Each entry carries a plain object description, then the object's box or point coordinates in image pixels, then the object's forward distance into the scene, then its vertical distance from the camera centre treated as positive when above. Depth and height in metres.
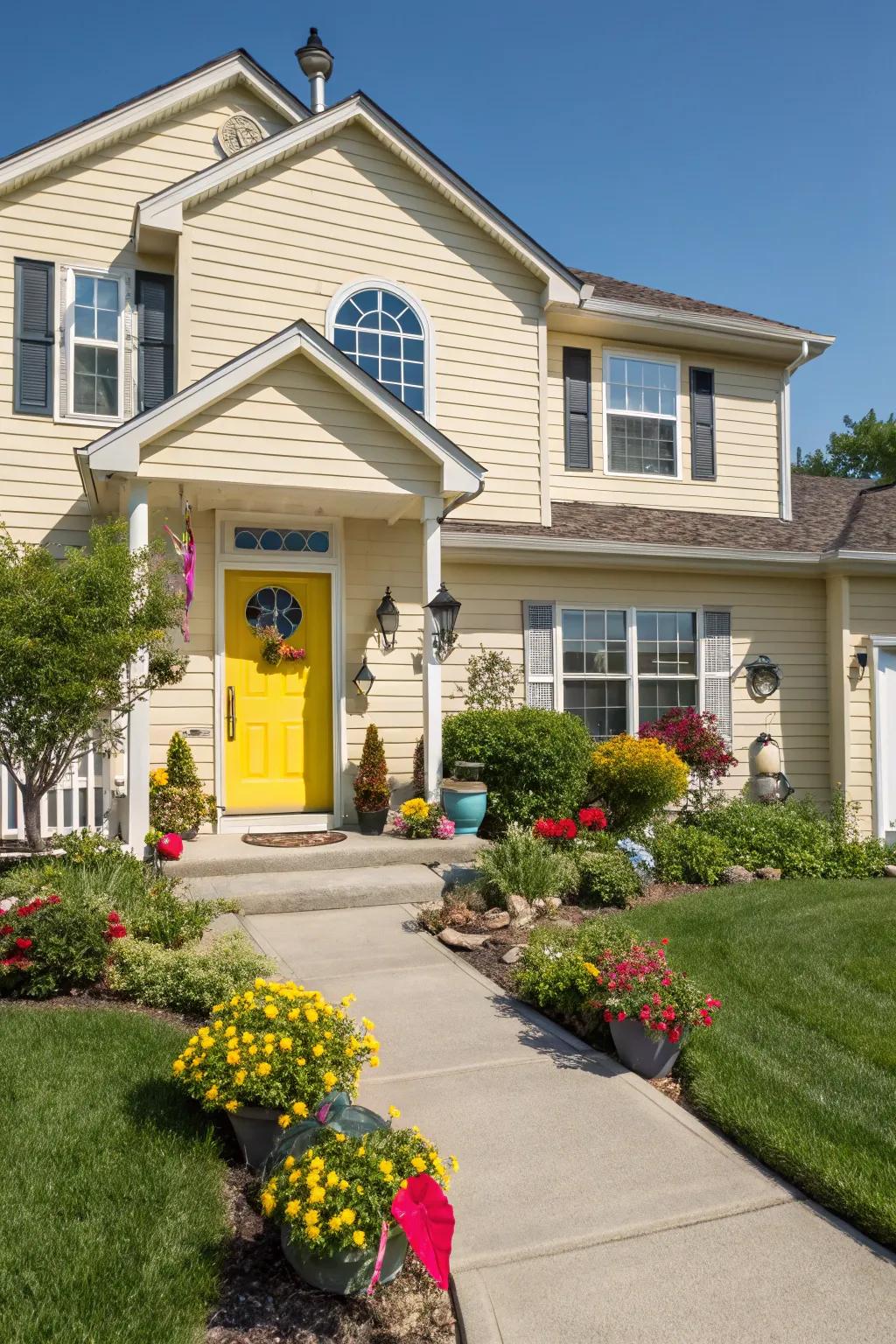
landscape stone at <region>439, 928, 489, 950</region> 6.36 -1.71
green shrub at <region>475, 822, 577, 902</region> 7.16 -1.39
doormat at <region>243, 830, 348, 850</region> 8.42 -1.36
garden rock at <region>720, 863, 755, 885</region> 8.71 -1.73
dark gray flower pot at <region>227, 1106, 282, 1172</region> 3.42 -1.64
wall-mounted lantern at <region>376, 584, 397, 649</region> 9.55 +0.80
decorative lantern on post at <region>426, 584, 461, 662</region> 8.76 +0.70
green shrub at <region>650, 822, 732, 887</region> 8.61 -1.56
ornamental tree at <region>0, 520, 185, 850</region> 6.38 +0.38
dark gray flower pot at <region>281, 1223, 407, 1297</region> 2.73 -1.71
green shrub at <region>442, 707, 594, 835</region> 8.95 -0.67
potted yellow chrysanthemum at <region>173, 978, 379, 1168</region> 3.37 -1.37
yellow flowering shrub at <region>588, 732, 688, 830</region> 9.34 -0.88
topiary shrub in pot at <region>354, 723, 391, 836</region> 8.92 -0.95
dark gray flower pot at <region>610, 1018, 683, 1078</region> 4.39 -1.72
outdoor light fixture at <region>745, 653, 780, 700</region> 11.52 +0.20
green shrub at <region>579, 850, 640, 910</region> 7.56 -1.55
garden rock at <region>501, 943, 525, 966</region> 6.00 -1.71
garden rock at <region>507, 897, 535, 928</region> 6.85 -1.63
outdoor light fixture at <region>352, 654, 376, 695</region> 9.44 +0.16
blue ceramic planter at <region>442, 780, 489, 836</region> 8.66 -1.03
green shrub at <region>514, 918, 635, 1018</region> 4.96 -1.56
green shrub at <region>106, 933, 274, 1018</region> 4.93 -1.53
